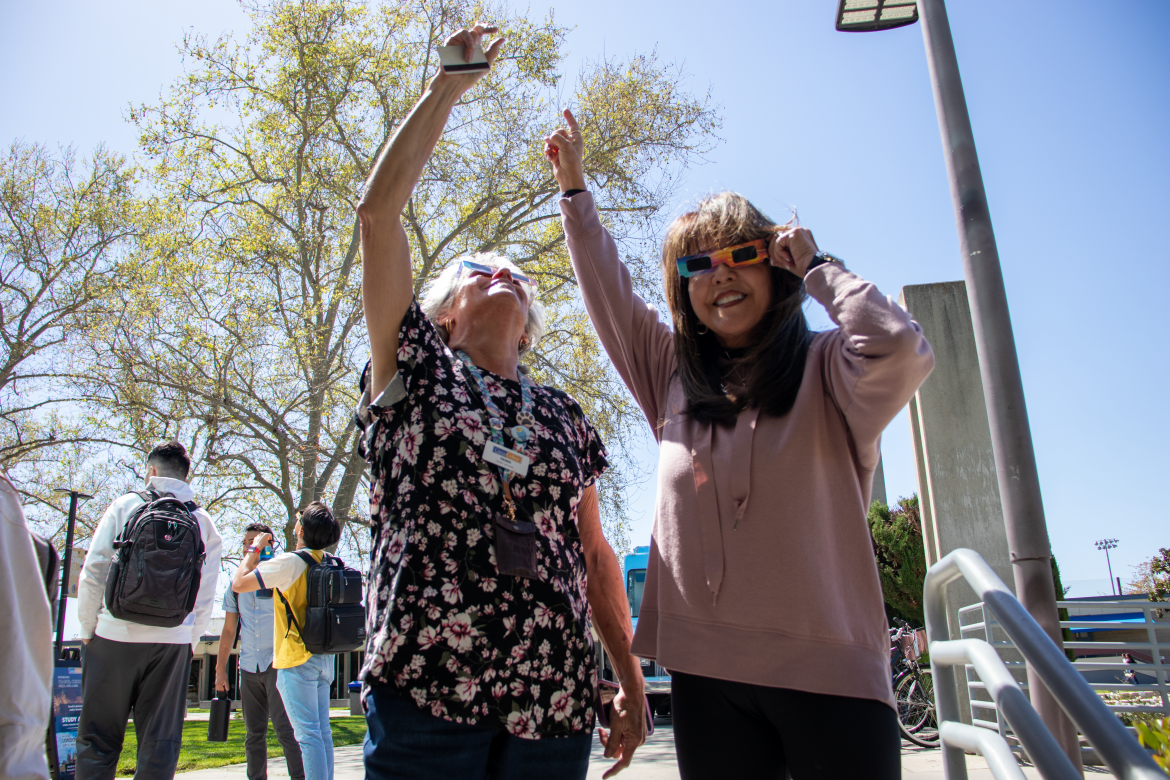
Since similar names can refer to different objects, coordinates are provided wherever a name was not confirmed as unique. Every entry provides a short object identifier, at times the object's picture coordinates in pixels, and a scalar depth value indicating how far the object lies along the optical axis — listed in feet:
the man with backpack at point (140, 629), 13.16
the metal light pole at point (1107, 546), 224.94
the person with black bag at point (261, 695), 17.39
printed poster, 17.21
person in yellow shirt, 14.66
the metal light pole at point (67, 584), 17.26
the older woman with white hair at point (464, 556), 4.97
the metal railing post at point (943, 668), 6.80
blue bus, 40.24
